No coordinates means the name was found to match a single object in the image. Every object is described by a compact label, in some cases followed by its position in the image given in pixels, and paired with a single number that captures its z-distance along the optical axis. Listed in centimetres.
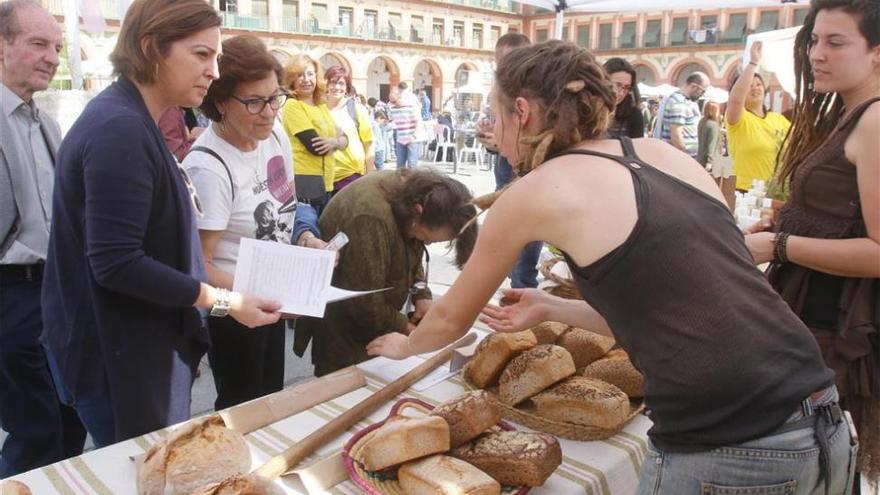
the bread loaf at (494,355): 165
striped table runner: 123
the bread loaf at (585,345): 175
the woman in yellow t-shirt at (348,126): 521
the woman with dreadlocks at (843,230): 150
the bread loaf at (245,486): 102
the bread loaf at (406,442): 122
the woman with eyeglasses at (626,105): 449
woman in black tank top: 103
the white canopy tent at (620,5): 717
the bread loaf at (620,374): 163
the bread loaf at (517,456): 122
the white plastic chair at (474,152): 1468
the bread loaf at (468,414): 130
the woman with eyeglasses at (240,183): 191
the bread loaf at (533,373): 154
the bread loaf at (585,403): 145
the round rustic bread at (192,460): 113
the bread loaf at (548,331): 178
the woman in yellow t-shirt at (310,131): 464
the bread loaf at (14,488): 107
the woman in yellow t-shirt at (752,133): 459
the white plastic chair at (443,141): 1478
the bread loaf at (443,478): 114
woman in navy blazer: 141
